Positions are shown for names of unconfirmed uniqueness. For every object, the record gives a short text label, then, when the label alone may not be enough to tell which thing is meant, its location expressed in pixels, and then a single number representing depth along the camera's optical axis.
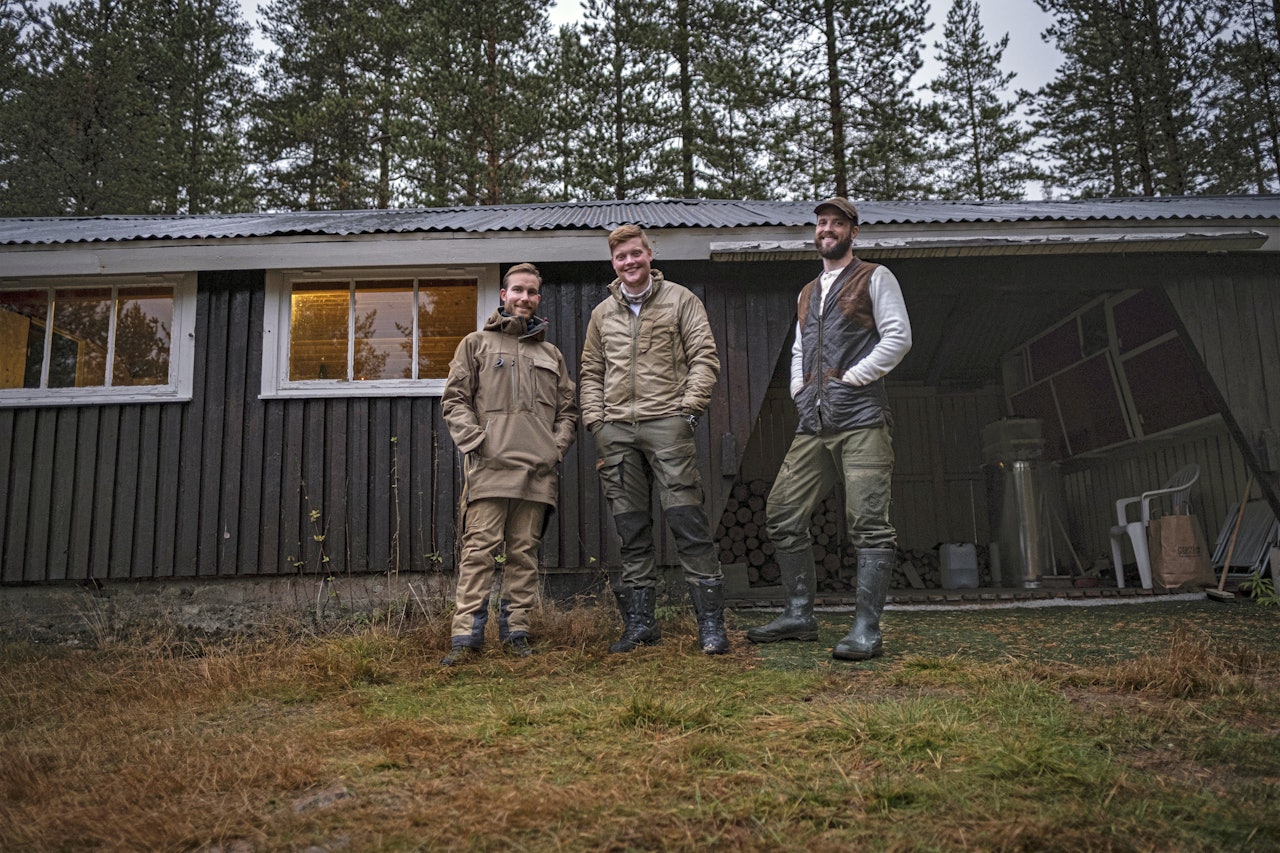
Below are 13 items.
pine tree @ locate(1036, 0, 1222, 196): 15.74
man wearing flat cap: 3.78
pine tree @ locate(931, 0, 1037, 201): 18.44
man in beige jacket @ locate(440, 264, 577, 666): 4.09
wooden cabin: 5.69
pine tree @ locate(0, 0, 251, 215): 15.67
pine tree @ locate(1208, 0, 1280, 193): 15.21
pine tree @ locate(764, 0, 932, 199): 15.64
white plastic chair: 6.90
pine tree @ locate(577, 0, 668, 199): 15.95
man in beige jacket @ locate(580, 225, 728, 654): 4.09
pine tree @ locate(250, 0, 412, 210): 17.05
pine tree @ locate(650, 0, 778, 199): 15.57
